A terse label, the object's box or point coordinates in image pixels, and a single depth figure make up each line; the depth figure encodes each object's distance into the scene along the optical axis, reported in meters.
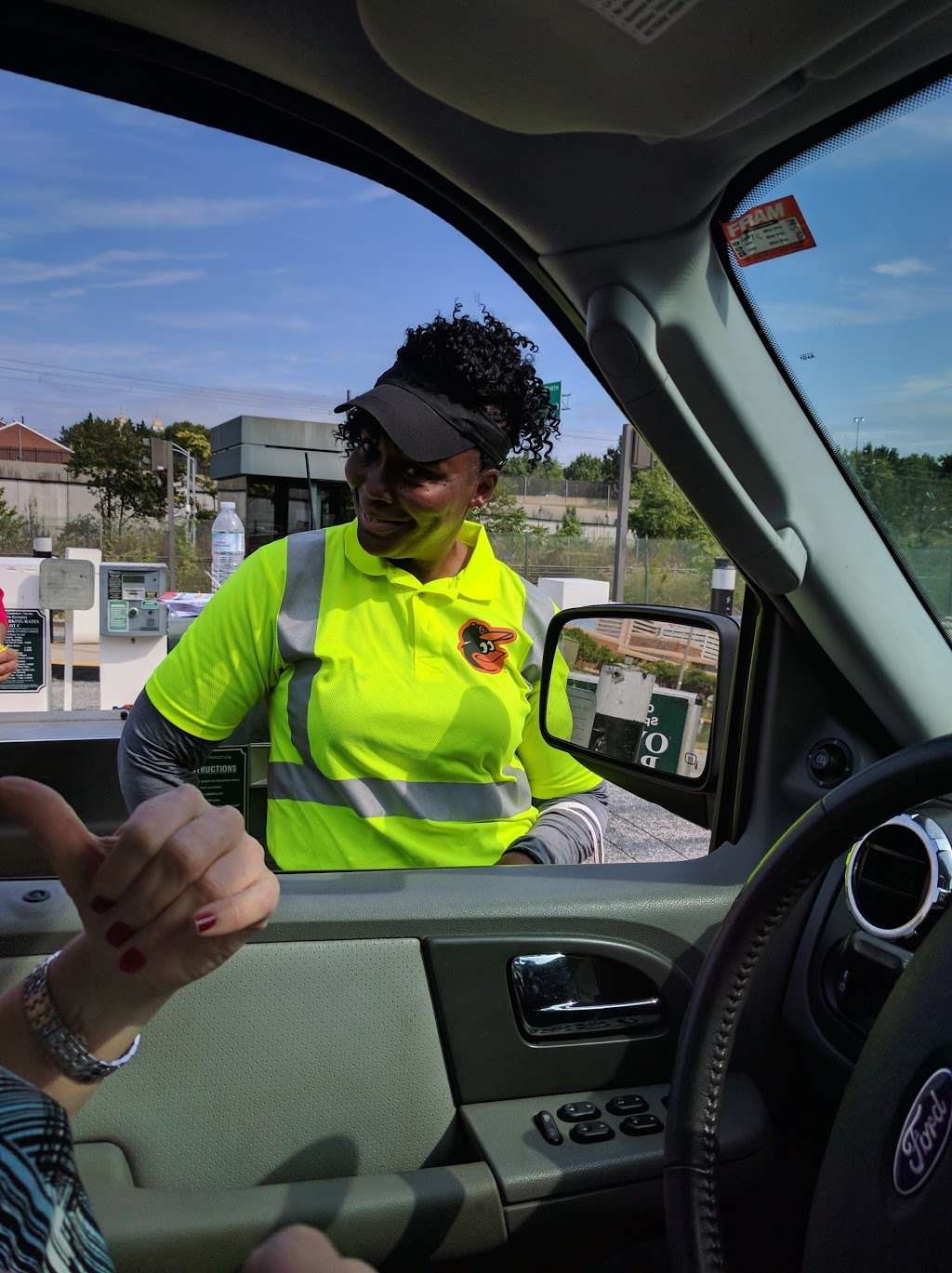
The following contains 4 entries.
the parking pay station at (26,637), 7.84
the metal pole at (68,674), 7.62
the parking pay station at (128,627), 7.96
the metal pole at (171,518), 17.73
